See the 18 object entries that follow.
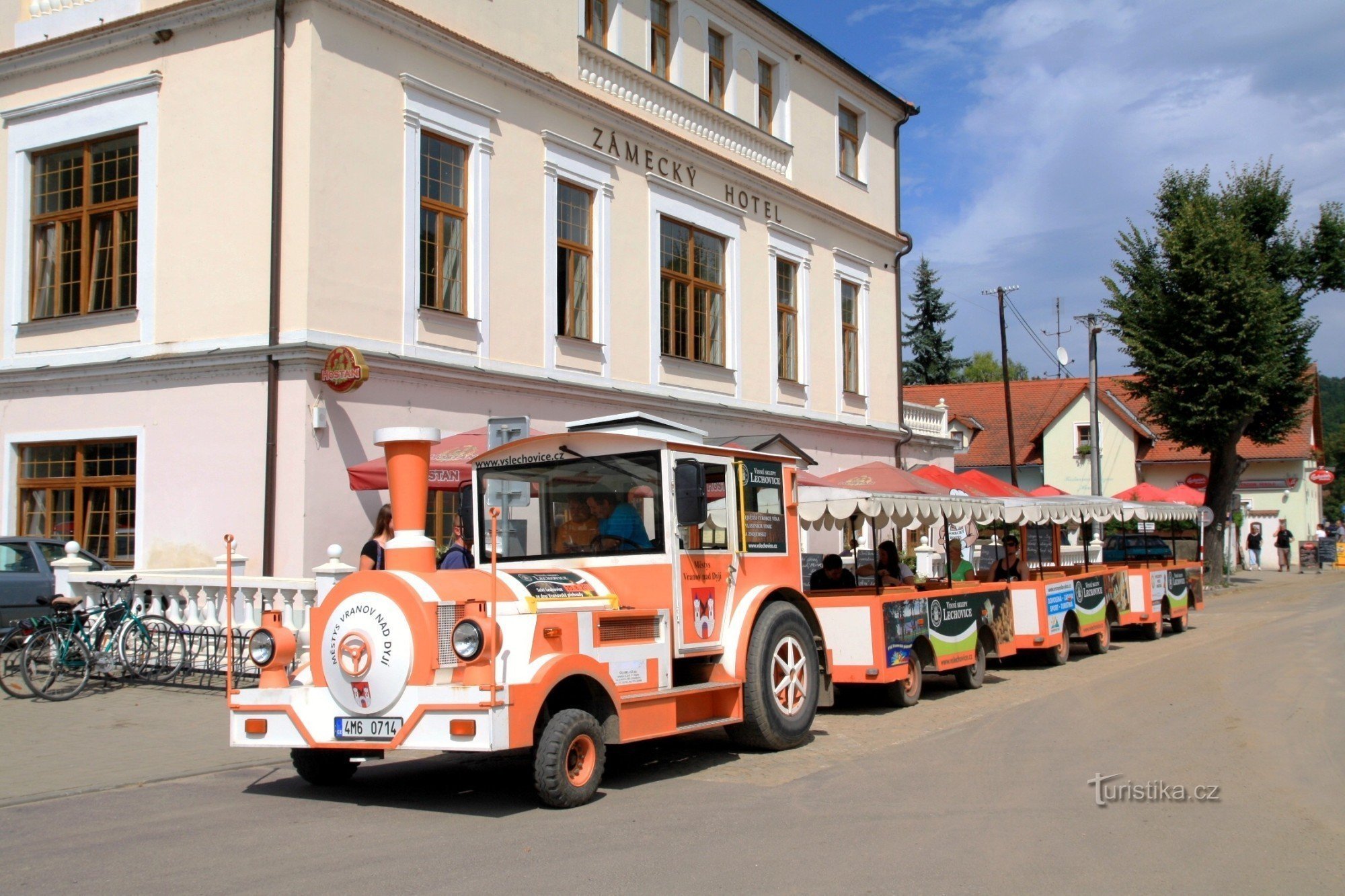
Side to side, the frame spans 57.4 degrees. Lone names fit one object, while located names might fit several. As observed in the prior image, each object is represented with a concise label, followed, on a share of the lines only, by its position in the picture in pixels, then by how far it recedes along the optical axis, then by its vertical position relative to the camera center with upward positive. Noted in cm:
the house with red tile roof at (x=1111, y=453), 5253 +333
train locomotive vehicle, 732 -61
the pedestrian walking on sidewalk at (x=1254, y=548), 4894 -86
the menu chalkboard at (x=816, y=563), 1688 -55
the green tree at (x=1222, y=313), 3172 +565
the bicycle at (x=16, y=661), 1277 -131
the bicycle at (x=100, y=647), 1278 -120
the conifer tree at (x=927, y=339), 6644 +1026
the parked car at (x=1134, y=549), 2461 -50
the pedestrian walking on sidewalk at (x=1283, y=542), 4628 -59
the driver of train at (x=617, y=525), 878 +5
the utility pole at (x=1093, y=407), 3416 +345
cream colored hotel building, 1531 +405
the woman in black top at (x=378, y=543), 1099 -9
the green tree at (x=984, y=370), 9188 +1205
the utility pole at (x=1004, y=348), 4138 +624
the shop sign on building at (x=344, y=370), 1475 +197
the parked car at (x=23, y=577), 1527 -51
